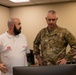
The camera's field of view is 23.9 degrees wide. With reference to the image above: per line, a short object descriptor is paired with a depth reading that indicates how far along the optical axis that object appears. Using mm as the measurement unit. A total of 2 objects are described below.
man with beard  2506
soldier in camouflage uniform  2428
